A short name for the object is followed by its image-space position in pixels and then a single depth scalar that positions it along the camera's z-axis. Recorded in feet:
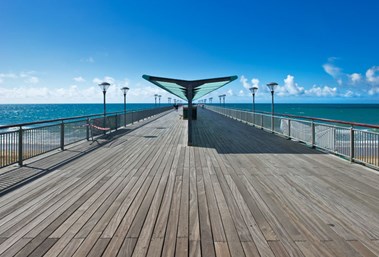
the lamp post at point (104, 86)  36.74
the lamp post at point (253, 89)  50.03
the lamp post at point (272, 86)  37.09
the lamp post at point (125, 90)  52.34
